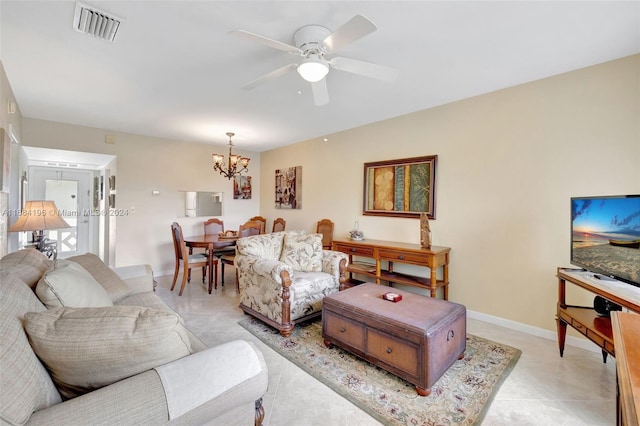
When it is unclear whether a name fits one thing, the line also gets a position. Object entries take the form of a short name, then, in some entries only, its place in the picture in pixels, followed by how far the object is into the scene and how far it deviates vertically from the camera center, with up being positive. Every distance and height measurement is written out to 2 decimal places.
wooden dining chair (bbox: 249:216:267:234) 5.93 -0.23
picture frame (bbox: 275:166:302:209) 5.36 +0.43
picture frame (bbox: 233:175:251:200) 5.99 +0.47
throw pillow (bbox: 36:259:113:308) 1.27 -0.40
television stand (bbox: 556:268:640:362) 1.73 -0.76
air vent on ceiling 1.77 +1.23
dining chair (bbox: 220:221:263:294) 4.41 -0.37
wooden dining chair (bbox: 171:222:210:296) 3.96 -0.73
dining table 4.02 -0.50
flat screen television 1.82 -0.16
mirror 5.36 +0.11
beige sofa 0.81 -0.55
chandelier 4.22 +0.75
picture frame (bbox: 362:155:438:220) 3.52 +0.32
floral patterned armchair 2.71 -0.71
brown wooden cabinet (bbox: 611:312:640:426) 0.70 -0.47
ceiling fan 1.70 +1.04
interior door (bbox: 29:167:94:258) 5.72 +0.20
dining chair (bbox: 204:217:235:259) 5.31 -0.33
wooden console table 3.12 -0.56
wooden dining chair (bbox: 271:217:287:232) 5.62 -0.29
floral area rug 1.71 -1.21
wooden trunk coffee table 1.85 -0.88
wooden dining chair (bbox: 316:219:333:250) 4.58 -0.34
